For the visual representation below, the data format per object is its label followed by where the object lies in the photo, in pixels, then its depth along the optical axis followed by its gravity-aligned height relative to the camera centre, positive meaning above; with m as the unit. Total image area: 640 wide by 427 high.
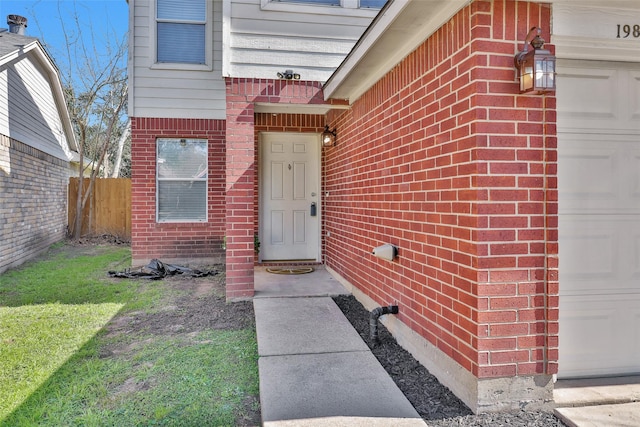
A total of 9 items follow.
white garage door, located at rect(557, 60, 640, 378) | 2.51 -0.05
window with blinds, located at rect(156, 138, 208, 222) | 7.26 +0.48
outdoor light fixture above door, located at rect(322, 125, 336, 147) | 5.83 +1.03
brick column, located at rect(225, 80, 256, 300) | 4.67 +0.14
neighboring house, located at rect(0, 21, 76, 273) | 7.03 +1.11
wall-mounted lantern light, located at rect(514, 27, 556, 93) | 2.17 +0.78
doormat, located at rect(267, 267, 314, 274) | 6.05 -0.99
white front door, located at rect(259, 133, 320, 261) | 6.55 +0.17
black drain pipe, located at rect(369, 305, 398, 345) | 3.43 -0.96
